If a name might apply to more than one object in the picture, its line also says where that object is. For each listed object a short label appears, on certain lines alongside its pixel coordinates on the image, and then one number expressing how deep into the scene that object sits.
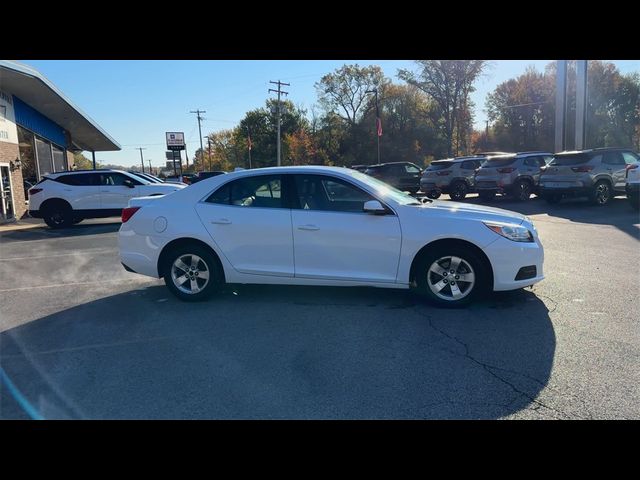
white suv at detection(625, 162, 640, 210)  11.97
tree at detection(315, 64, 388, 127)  61.75
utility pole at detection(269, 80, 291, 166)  51.16
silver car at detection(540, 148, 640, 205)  13.84
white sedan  5.09
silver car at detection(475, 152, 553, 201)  16.66
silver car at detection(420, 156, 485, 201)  19.19
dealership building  17.86
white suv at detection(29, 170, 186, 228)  14.81
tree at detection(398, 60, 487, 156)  55.12
